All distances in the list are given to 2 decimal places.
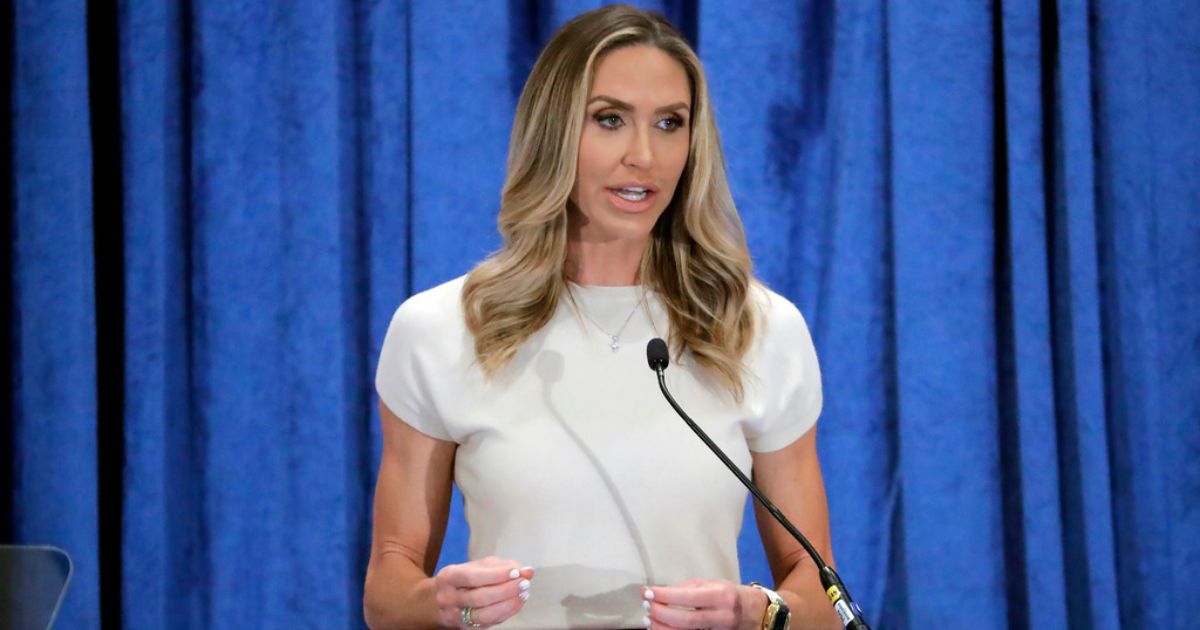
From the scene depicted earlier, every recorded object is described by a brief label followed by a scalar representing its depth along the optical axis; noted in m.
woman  6.68
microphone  6.33
